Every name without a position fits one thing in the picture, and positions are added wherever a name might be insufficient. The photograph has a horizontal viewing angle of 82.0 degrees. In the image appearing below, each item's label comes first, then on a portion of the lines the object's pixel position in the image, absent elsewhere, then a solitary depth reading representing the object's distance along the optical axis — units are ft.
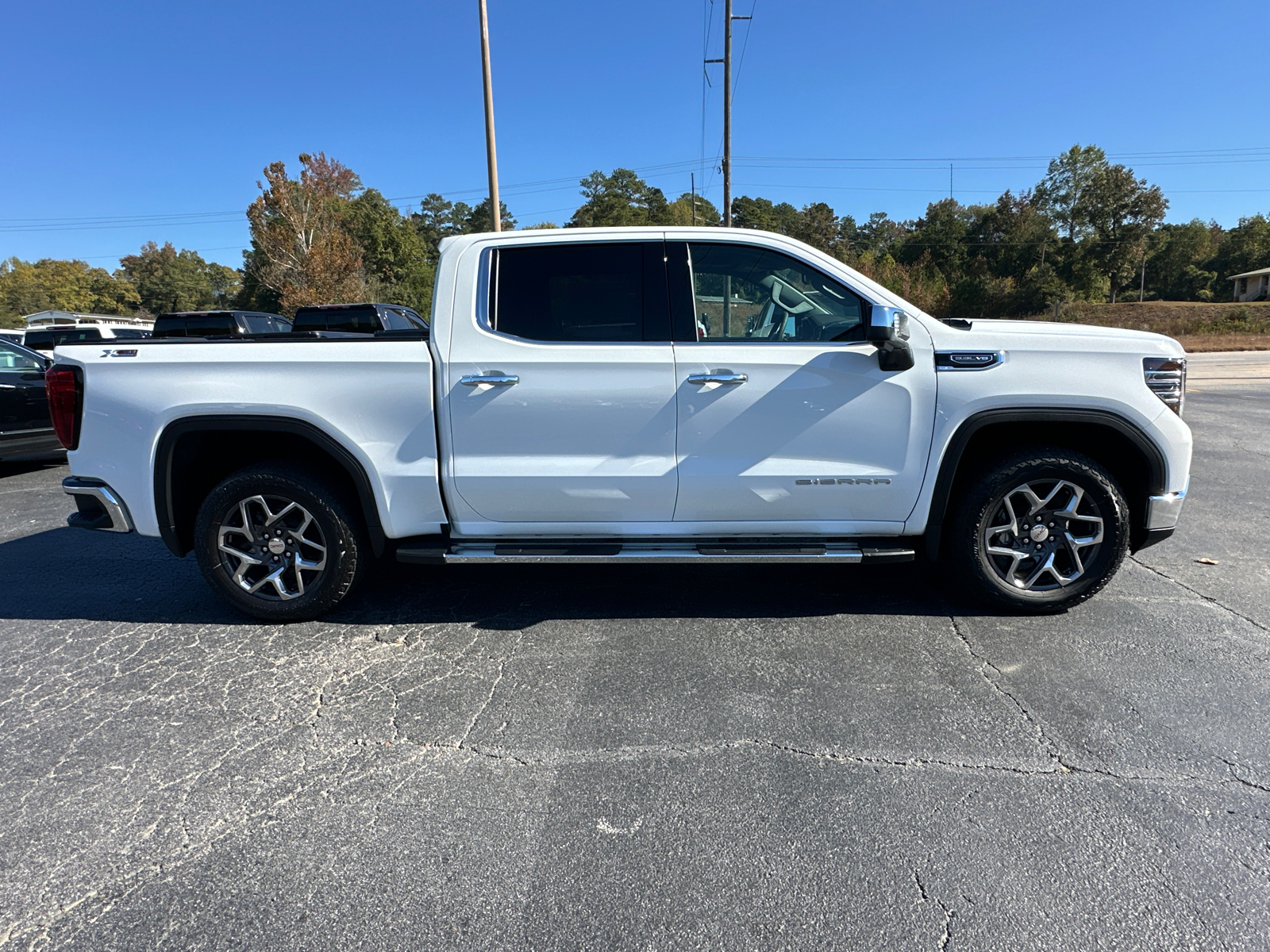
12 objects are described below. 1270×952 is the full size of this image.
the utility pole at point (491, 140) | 49.98
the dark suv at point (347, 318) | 35.78
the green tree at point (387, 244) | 187.11
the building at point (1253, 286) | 228.43
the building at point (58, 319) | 139.53
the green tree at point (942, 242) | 259.80
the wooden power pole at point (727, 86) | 75.31
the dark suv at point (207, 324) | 34.19
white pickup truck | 11.93
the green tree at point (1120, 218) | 208.95
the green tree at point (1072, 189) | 221.46
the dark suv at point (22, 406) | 25.86
